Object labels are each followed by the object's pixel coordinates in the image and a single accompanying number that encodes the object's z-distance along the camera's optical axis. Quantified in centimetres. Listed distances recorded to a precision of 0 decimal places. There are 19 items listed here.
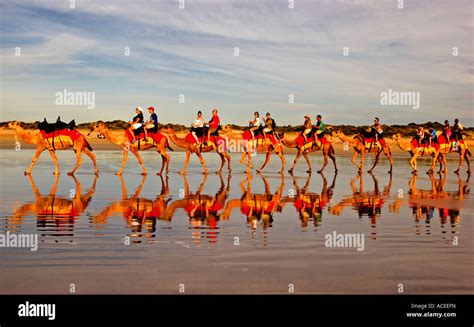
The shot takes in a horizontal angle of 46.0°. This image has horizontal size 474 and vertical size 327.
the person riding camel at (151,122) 2470
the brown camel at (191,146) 2587
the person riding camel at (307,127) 2870
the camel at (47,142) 2331
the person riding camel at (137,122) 2433
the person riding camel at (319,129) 2914
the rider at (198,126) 2548
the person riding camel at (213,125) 2556
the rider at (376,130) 2973
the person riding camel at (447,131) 3079
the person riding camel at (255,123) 2706
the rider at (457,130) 3088
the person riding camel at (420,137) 3020
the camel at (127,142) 2475
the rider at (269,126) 2744
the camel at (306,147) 2925
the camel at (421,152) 2953
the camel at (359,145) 3003
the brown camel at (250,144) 2734
